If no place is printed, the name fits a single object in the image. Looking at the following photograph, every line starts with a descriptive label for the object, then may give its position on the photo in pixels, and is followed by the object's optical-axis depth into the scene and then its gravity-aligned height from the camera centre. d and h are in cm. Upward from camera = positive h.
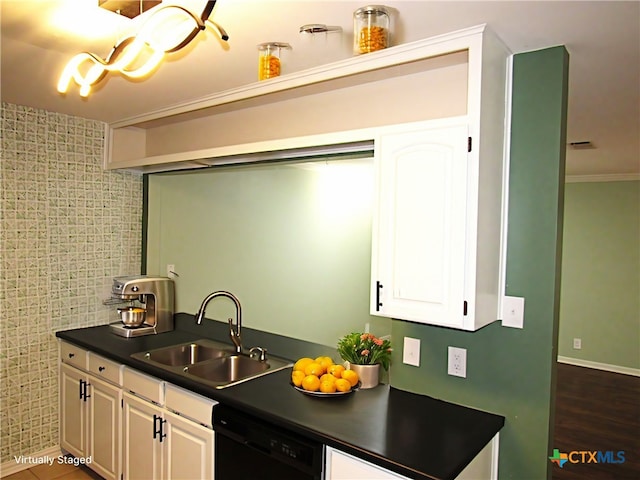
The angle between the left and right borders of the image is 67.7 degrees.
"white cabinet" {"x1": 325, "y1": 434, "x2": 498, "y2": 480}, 170 -88
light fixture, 133 +54
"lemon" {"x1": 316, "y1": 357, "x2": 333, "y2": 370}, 233 -66
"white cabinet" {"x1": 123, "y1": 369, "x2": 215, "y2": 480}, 228 -108
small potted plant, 229 -61
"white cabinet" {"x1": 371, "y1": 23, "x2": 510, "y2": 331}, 173 +8
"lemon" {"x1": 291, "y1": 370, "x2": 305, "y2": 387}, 227 -71
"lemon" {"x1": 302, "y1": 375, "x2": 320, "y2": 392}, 220 -72
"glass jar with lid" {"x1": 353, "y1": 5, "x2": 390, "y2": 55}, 161 +71
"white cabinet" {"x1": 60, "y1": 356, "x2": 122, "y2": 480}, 281 -123
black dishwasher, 186 -93
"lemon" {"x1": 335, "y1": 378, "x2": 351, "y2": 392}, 217 -71
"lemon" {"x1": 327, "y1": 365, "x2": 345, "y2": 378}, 226 -68
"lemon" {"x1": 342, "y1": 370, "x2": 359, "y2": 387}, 222 -69
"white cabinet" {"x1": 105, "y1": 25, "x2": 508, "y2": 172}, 179 +64
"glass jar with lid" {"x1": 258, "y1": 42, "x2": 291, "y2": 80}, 194 +70
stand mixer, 320 -53
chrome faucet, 286 -62
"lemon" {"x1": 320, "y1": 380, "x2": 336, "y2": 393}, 217 -72
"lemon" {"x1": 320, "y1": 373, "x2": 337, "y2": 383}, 220 -69
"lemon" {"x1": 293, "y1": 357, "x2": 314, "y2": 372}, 233 -67
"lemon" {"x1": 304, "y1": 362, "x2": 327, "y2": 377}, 227 -68
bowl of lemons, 218 -70
